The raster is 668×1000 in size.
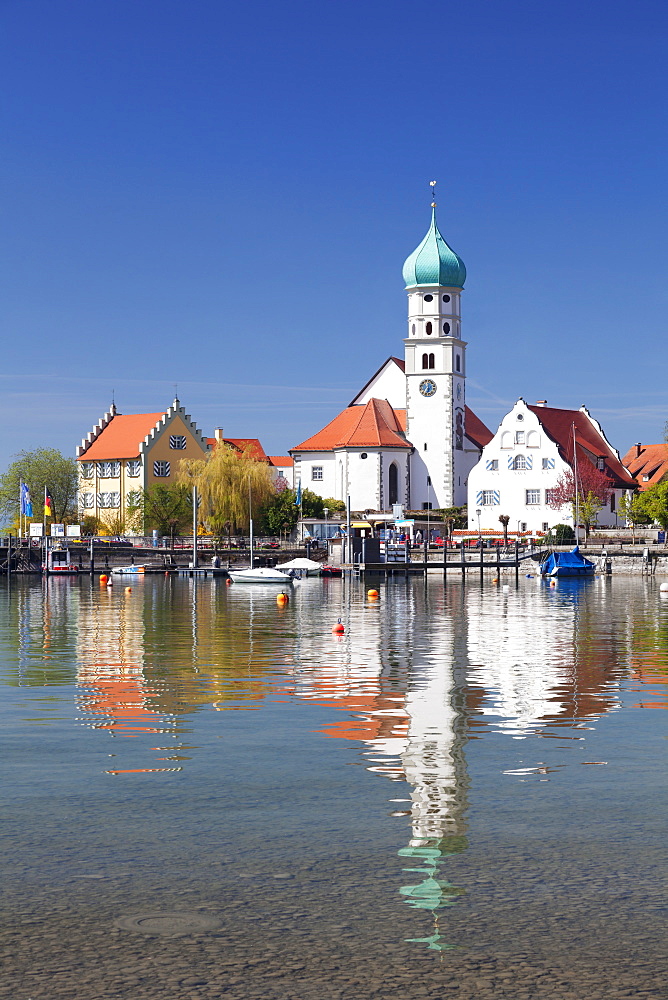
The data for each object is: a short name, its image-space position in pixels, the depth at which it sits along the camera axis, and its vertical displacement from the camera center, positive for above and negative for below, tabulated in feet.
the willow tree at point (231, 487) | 416.67 +19.39
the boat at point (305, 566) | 339.98 -6.78
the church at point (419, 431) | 433.89 +40.01
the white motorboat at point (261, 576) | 299.58 -8.31
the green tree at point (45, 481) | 508.12 +27.88
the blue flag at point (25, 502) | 390.01 +14.77
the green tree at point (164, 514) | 450.71 +11.36
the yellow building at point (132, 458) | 477.36 +34.94
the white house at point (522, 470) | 411.95 +22.87
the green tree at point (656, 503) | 360.69 +9.35
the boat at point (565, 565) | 317.42 -7.68
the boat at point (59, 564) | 364.58 -5.37
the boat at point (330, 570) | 342.23 -8.14
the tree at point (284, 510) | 419.95 +11.09
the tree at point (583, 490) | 399.24 +15.36
